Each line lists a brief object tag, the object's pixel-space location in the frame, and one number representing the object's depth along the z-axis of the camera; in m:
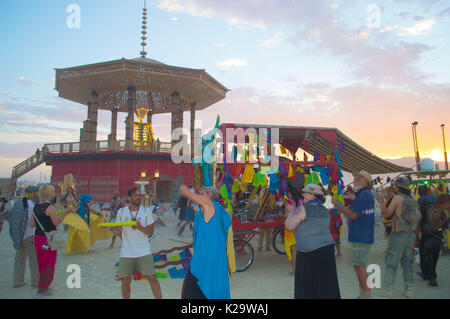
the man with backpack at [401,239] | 5.04
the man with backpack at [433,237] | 5.70
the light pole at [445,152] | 27.88
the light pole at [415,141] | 26.50
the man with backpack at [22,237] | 5.38
